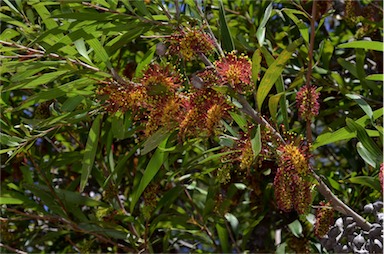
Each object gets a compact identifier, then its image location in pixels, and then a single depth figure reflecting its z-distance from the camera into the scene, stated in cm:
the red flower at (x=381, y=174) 140
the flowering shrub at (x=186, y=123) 139
